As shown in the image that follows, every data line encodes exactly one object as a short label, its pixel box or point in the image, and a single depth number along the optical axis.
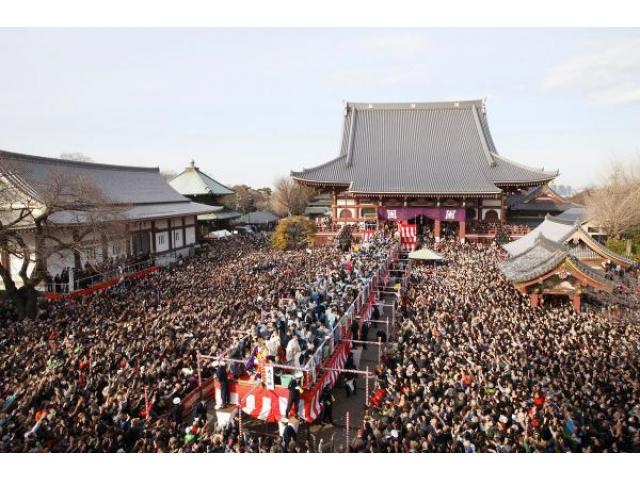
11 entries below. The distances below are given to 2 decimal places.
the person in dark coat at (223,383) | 8.78
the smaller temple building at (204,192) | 39.00
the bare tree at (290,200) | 64.69
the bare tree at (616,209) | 26.16
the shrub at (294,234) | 29.52
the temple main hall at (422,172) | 29.33
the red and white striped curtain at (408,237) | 27.72
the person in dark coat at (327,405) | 9.41
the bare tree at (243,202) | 62.50
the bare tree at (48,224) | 15.30
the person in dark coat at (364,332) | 13.36
